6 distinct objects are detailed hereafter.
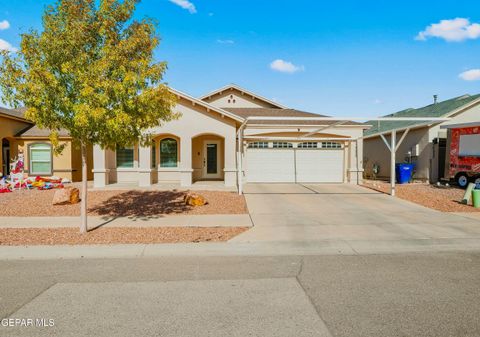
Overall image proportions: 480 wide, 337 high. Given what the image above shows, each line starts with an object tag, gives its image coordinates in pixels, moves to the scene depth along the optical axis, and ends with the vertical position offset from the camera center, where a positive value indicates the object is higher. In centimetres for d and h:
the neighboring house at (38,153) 1930 +16
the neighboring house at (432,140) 1881 +102
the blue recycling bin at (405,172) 1909 -94
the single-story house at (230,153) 1608 +14
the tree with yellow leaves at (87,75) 684 +179
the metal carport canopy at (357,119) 1234 +115
